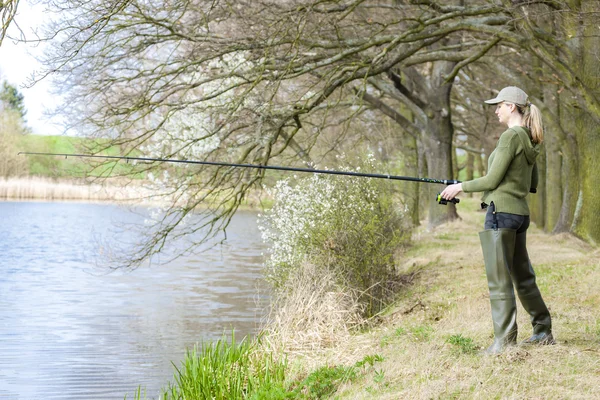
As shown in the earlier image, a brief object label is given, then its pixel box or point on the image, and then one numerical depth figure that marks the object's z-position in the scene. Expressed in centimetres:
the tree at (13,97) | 6078
